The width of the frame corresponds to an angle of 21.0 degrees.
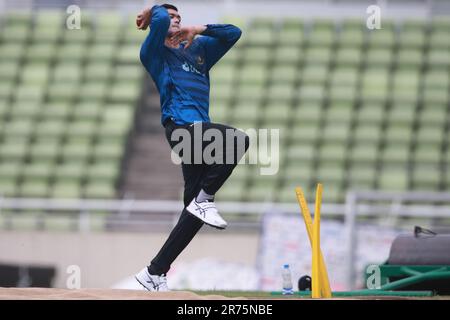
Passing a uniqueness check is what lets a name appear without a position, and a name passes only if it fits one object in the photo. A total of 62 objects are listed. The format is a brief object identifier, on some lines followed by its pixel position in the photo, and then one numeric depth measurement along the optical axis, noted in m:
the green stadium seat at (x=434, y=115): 18.62
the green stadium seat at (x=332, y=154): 17.95
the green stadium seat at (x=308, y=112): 18.67
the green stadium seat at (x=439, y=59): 19.61
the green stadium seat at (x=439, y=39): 19.83
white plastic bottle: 8.34
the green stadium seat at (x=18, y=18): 20.69
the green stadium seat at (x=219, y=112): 18.53
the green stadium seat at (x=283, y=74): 19.38
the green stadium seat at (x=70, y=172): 17.86
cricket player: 7.89
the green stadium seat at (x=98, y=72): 19.62
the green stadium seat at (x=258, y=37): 19.95
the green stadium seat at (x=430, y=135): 18.36
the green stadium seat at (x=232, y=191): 17.25
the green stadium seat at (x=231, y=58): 19.66
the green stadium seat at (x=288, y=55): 19.69
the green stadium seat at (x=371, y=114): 18.64
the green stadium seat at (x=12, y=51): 20.25
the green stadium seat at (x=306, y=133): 18.34
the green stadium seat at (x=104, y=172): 17.78
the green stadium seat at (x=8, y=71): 19.78
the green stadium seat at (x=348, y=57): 19.64
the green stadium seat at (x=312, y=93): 19.02
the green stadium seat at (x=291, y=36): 19.89
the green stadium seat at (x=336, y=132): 18.27
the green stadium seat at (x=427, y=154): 18.00
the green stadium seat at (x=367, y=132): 18.28
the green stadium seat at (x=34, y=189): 17.72
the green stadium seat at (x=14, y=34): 20.50
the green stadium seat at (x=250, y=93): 19.14
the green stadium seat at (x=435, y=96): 18.91
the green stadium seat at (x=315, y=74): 19.34
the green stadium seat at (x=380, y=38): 19.86
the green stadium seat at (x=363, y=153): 17.94
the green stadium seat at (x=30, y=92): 19.31
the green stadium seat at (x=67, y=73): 19.62
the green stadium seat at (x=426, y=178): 17.64
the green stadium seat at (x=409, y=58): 19.64
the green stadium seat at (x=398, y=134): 18.38
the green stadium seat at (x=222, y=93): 19.05
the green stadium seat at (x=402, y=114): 18.70
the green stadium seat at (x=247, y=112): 18.66
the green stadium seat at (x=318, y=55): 19.66
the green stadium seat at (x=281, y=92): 19.06
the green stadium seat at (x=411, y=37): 19.81
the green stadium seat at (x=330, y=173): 17.55
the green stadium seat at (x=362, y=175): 17.50
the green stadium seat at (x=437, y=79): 19.14
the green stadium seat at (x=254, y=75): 19.47
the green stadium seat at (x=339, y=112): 18.60
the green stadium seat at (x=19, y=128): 18.59
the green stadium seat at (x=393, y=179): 17.52
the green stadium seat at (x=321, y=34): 19.86
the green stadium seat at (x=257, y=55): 19.77
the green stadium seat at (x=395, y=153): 18.00
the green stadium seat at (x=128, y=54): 19.78
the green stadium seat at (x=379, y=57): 19.69
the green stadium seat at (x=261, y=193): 17.14
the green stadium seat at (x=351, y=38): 19.80
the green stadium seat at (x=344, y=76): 19.31
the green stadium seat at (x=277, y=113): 18.64
